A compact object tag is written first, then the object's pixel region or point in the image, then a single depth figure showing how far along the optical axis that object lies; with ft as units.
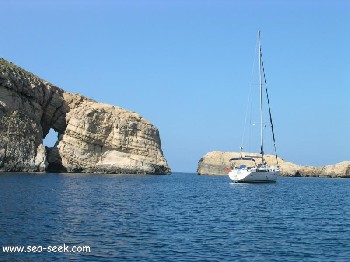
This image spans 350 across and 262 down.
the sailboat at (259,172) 253.24
